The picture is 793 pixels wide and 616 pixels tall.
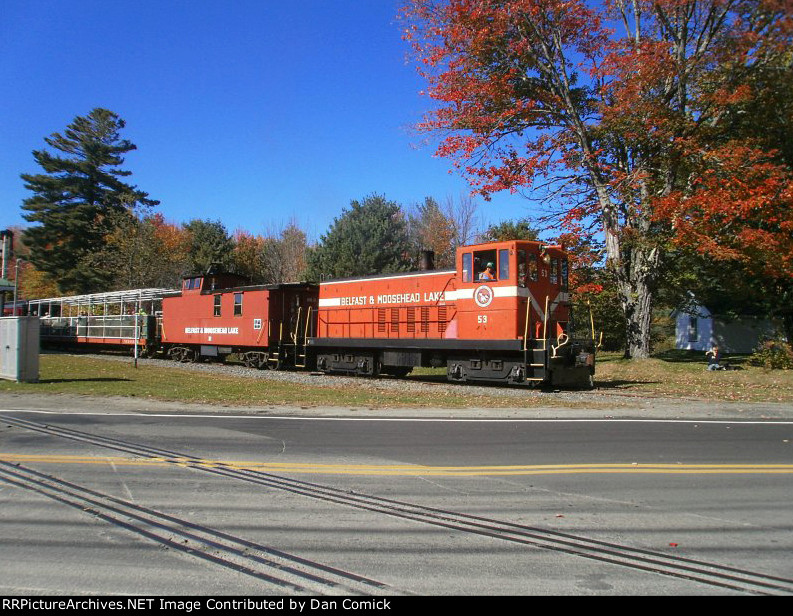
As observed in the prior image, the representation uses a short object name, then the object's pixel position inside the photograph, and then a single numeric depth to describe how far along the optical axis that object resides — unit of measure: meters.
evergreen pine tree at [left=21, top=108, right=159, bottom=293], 52.59
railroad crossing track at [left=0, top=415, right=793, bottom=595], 4.16
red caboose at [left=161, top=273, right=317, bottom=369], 24.83
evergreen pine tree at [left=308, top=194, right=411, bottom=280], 40.75
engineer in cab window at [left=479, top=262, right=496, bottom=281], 17.22
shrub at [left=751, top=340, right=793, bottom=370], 22.11
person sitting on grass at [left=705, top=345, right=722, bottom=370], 21.85
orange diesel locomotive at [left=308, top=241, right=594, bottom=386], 16.75
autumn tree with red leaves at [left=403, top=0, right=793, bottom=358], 19.67
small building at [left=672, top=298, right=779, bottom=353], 37.69
